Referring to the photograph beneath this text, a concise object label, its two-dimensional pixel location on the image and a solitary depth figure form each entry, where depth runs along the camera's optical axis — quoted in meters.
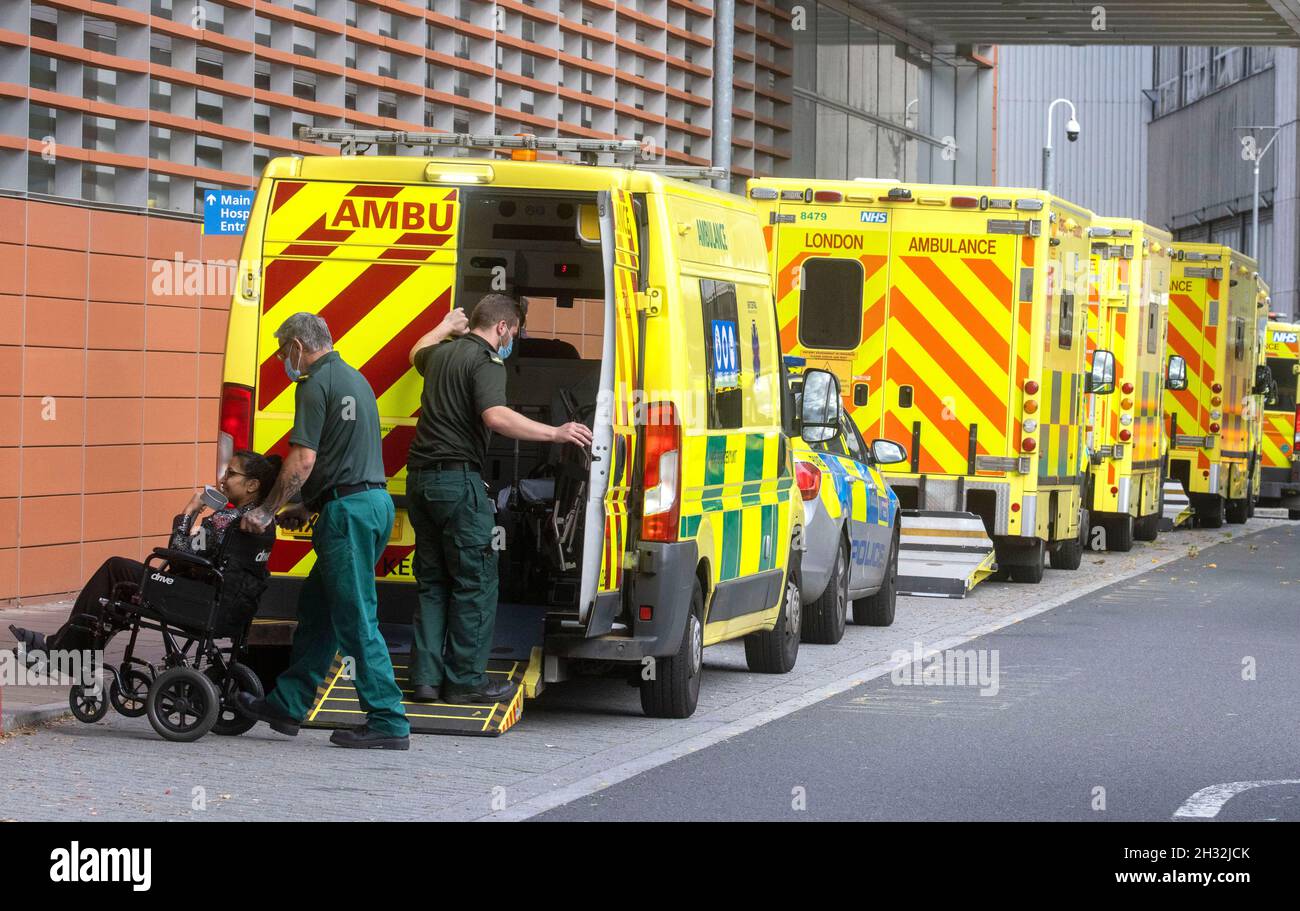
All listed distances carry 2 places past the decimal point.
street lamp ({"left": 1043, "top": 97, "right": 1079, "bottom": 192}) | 40.99
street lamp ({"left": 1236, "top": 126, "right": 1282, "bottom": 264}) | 66.00
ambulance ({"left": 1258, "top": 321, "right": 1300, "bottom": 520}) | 35.69
